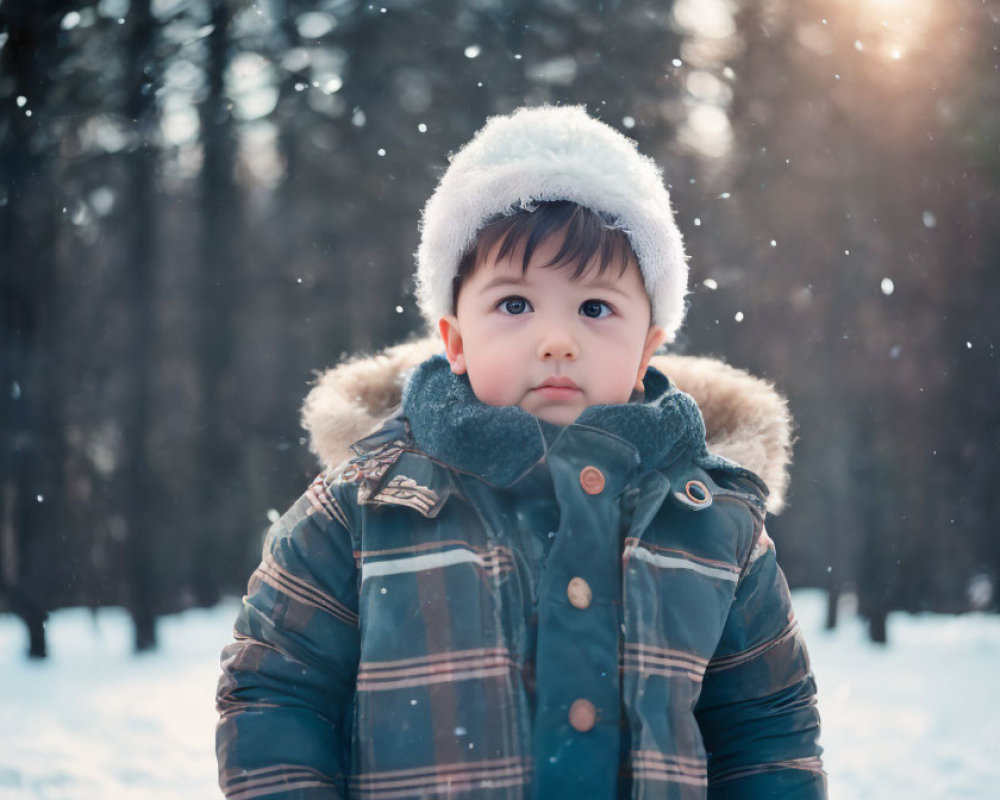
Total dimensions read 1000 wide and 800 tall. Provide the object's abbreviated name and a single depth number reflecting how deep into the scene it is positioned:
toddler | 1.34
